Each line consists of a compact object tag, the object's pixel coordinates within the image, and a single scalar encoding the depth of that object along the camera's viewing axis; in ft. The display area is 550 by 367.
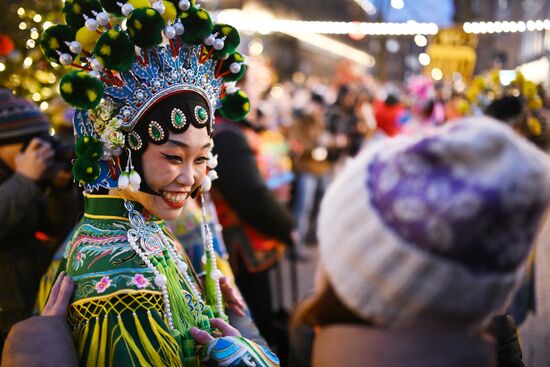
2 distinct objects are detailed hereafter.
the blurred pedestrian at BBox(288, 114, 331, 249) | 26.40
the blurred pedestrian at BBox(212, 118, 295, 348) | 12.40
